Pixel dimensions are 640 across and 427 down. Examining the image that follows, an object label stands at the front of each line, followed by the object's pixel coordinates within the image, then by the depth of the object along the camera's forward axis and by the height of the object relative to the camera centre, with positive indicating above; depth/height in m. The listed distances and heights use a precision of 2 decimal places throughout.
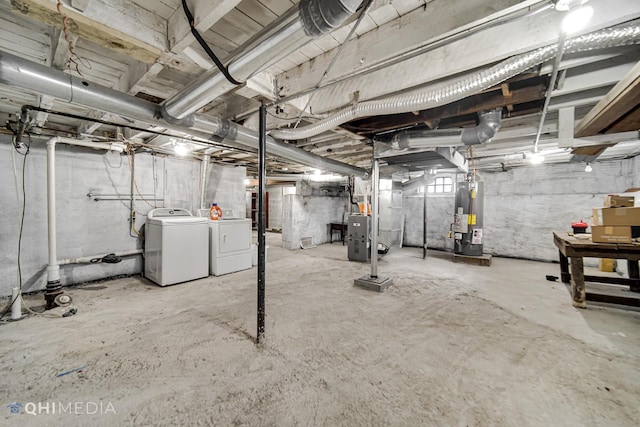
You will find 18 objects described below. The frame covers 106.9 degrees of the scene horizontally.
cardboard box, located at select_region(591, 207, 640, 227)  2.48 -0.05
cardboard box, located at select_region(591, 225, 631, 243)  2.50 -0.24
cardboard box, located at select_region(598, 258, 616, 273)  4.22 -0.95
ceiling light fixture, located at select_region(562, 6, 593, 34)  0.96 +0.81
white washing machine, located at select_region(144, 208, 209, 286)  3.30 -0.61
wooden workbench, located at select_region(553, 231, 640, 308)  2.47 -0.48
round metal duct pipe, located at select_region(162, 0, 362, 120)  0.92 +0.76
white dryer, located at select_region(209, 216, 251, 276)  3.87 -0.64
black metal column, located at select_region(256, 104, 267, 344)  1.98 -0.19
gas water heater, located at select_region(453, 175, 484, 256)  4.75 -0.14
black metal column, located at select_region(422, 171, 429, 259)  5.34 +0.61
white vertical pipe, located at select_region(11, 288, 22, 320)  2.30 -0.98
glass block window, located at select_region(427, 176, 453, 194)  6.35 +0.67
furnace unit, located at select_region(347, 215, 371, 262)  4.94 -0.61
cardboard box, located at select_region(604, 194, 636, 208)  2.79 +0.13
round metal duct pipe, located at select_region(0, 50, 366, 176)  1.30 +0.73
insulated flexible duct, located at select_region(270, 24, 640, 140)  1.23 +0.86
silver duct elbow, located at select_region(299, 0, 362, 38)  0.89 +0.76
